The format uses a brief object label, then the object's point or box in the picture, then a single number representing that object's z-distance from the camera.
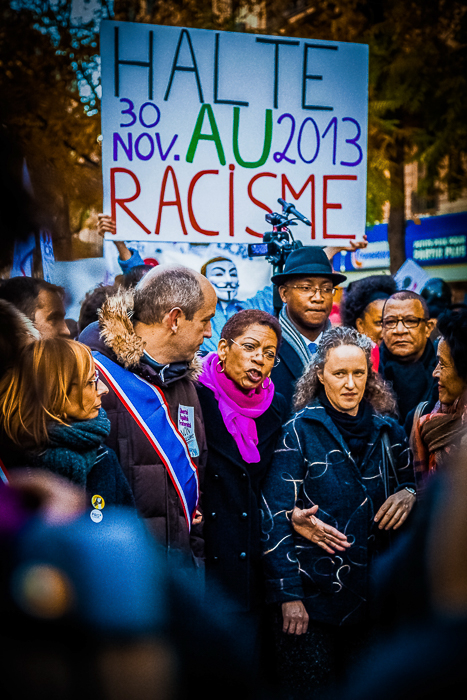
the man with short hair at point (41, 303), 2.71
